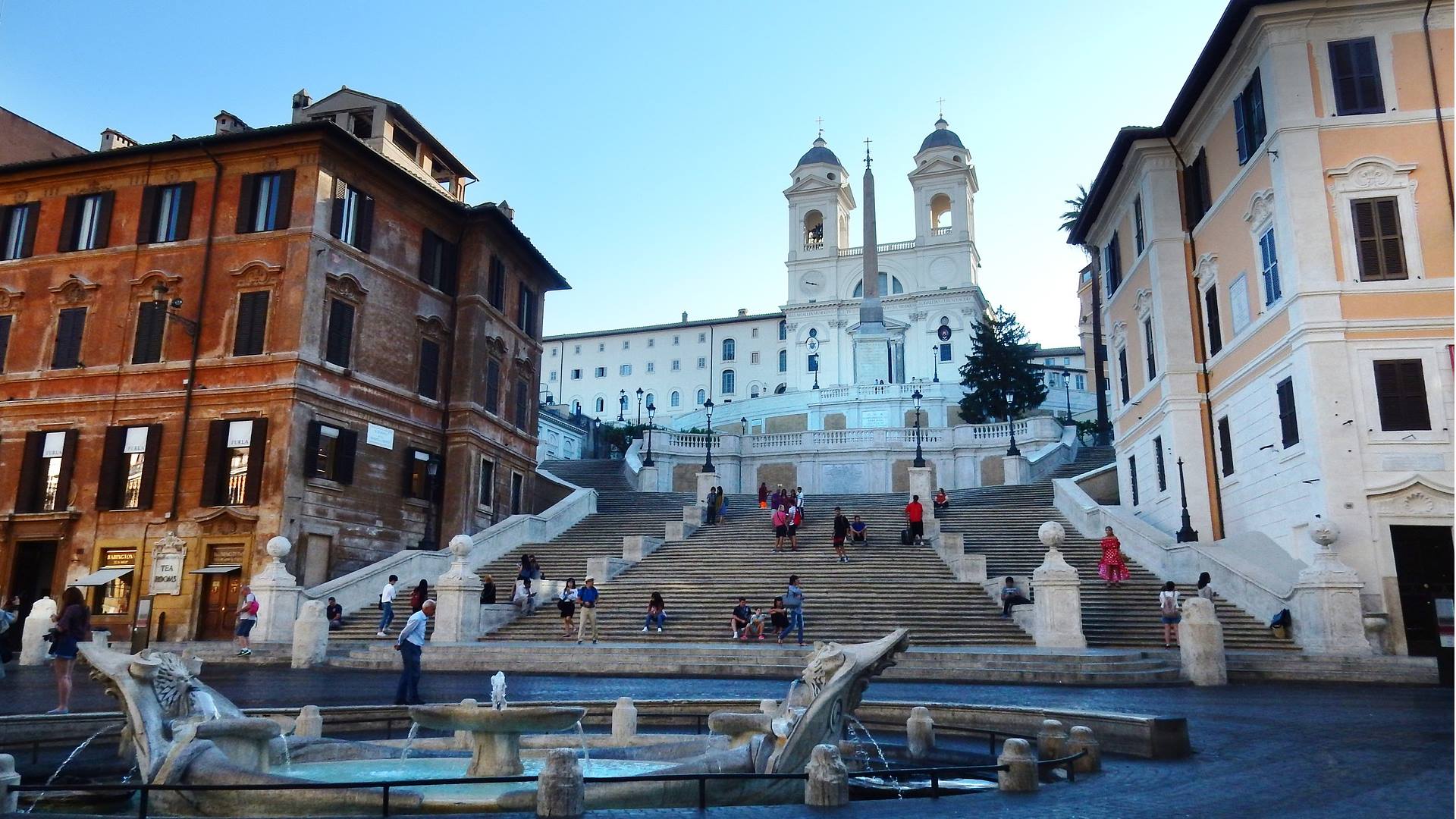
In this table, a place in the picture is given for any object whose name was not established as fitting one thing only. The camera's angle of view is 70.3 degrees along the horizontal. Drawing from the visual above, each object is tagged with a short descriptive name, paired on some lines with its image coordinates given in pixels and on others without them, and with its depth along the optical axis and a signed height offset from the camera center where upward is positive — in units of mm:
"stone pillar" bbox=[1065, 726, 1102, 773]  8516 -1014
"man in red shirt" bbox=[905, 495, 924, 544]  27656 +2700
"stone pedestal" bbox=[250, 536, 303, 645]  23062 +427
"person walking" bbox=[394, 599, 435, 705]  12766 -414
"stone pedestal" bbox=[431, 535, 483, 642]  22266 +265
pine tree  59250 +14046
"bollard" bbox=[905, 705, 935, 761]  10070 -1079
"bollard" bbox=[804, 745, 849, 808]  7020 -1072
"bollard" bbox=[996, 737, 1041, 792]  7633 -1087
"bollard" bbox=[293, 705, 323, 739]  9977 -998
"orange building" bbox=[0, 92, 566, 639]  27188 +6782
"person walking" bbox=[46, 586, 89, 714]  12758 -267
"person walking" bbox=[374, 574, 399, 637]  22906 +308
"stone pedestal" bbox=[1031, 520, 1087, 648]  18828 +294
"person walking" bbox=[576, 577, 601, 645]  21641 +381
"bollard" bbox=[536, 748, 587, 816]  6586 -1057
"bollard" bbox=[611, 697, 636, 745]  10242 -990
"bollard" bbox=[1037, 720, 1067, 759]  8992 -1008
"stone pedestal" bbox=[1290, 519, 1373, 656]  17578 +319
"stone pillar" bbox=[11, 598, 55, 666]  22516 -430
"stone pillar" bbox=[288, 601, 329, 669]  20703 -357
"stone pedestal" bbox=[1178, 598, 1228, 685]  16062 -314
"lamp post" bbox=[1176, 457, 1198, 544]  24703 +2090
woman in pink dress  22859 +1302
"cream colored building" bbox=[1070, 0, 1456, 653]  19375 +6880
